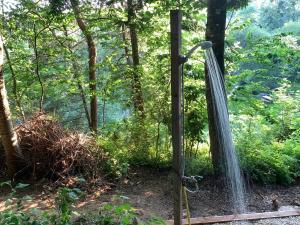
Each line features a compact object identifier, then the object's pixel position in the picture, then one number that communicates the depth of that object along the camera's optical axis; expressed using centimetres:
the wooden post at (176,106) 143
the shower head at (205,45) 145
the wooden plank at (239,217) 257
